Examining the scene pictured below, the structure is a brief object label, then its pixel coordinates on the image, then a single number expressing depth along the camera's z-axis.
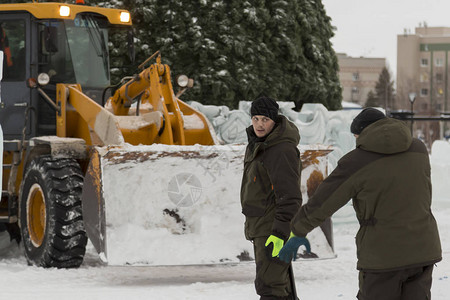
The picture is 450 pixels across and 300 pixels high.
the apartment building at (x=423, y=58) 100.25
